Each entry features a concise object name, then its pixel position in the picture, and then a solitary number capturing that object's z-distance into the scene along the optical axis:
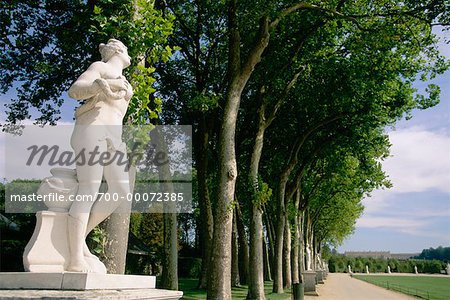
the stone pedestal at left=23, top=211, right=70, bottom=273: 4.70
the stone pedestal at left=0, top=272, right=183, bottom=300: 4.18
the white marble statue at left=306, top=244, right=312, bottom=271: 32.00
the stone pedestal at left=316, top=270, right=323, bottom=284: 38.36
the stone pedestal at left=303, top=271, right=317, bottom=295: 25.88
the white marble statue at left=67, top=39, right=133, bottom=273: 4.95
